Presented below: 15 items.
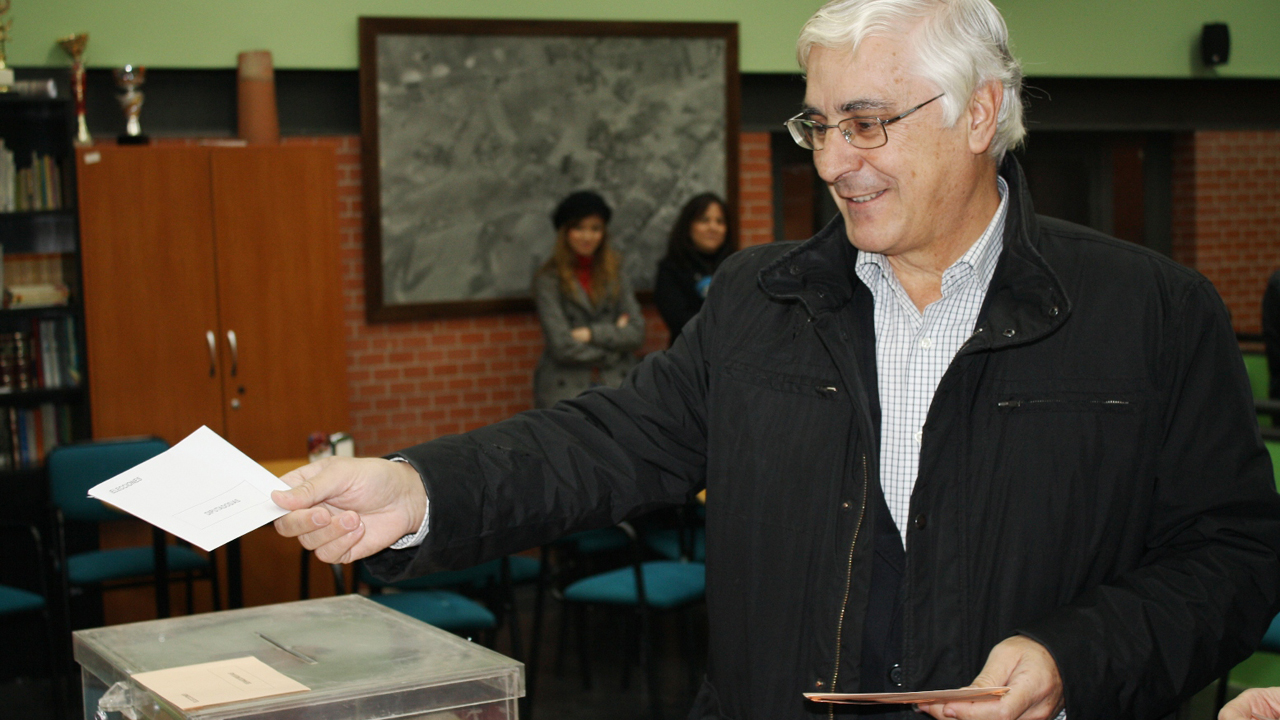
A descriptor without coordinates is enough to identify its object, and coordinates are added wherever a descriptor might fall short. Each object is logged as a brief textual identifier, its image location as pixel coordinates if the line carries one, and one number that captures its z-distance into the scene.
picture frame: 5.62
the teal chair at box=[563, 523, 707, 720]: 3.86
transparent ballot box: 1.41
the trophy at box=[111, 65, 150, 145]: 5.01
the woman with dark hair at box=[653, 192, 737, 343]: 5.57
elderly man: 1.51
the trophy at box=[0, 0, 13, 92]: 4.68
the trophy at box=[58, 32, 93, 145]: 4.94
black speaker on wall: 7.04
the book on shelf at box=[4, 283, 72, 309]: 4.92
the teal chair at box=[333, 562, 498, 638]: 3.64
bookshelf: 4.92
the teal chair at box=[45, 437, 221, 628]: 4.37
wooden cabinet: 4.93
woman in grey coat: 5.45
